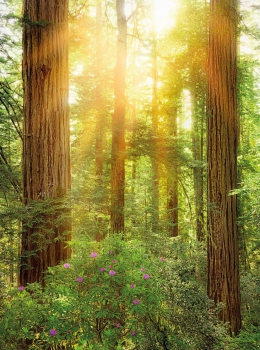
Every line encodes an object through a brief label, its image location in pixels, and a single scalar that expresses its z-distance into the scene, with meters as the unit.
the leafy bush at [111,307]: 2.66
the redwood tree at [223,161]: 5.65
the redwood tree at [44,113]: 4.14
